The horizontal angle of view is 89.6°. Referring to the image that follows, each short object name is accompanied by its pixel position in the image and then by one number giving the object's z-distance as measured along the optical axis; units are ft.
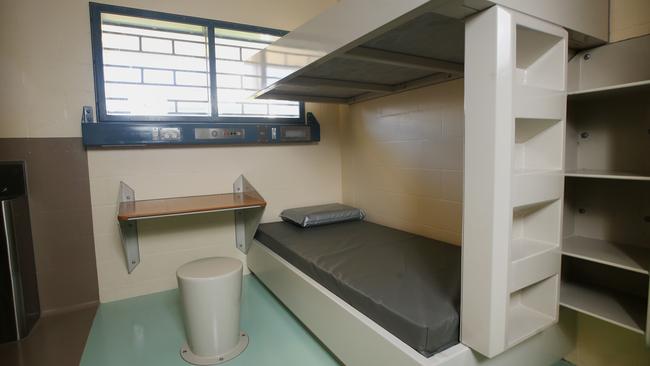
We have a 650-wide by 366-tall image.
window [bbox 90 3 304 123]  7.57
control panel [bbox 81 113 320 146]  7.29
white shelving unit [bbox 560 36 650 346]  4.15
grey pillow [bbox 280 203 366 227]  8.46
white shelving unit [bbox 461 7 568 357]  3.30
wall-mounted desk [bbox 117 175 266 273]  6.82
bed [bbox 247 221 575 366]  3.89
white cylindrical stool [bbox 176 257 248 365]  5.39
